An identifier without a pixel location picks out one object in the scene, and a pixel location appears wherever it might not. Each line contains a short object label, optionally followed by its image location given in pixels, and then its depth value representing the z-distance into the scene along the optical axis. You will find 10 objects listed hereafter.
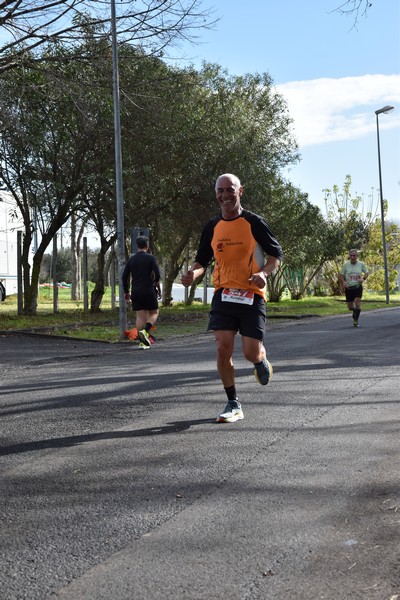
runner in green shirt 19.69
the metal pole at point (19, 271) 21.56
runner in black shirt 13.44
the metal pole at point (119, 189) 16.01
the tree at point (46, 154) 18.14
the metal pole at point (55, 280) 23.44
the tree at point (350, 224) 50.44
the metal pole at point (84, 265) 24.23
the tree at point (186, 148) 22.09
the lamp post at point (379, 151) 40.28
